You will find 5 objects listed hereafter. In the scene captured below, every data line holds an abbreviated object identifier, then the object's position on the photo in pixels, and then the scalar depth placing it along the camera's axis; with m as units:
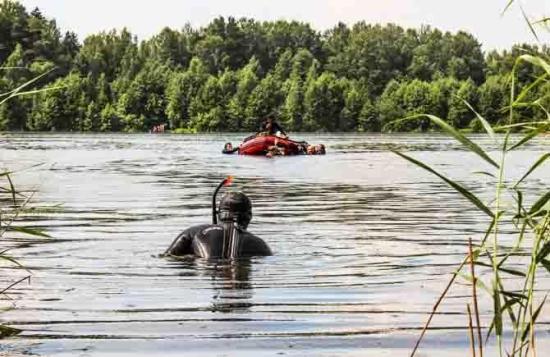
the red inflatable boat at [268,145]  52.66
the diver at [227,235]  12.28
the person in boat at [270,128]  52.36
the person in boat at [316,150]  53.00
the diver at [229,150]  55.53
